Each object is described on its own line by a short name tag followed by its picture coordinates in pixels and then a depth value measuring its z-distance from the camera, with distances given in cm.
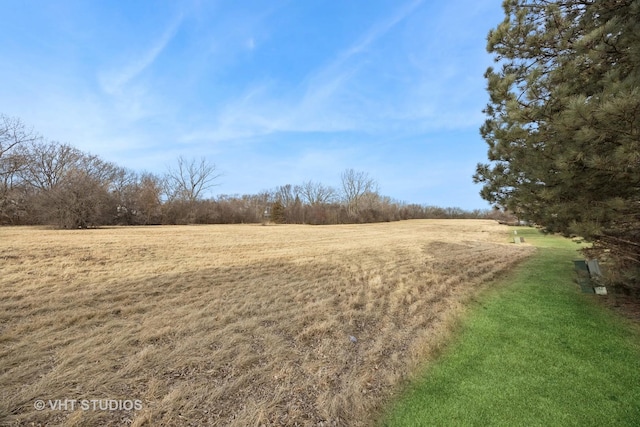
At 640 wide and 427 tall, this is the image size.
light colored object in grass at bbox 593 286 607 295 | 553
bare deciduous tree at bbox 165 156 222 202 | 4214
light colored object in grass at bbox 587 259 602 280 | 583
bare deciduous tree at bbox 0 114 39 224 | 2444
